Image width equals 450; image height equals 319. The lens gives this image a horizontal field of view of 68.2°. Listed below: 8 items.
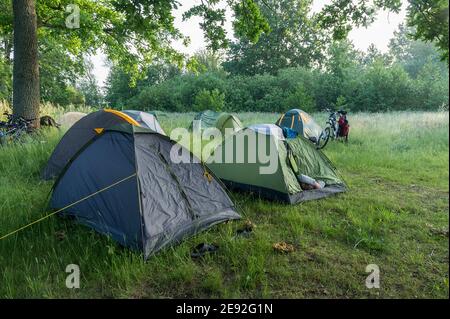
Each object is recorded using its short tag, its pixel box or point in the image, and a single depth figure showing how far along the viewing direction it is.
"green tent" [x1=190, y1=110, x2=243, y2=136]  11.84
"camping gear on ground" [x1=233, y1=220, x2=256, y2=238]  4.00
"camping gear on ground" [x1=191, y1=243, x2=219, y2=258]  3.49
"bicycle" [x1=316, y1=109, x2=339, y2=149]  10.45
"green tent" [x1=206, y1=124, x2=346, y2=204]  5.29
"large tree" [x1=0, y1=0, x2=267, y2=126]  4.44
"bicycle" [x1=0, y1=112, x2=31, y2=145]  7.21
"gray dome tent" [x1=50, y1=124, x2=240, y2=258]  3.54
